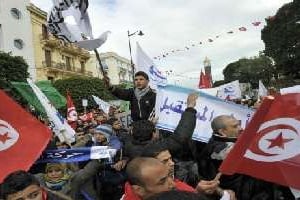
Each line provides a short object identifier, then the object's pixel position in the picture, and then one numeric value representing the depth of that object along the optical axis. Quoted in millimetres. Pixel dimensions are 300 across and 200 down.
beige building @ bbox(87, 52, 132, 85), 37813
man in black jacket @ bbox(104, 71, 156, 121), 2166
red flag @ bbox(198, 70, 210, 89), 5510
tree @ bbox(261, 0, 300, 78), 17258
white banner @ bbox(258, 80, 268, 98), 5560
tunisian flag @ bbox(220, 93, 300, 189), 1315
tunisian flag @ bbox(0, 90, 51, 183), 1683
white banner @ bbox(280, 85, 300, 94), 1321
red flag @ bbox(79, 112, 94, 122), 6335
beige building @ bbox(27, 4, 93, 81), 21408
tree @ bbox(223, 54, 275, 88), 24076
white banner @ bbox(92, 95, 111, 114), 5737
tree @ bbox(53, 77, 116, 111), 19195
